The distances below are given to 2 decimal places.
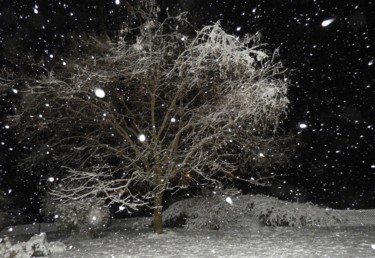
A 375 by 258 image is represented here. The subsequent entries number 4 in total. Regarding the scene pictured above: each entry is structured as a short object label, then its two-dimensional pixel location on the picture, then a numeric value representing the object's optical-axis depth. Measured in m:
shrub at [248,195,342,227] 12.91
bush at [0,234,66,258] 8.91
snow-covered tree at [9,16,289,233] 9.77
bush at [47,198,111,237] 11.94
